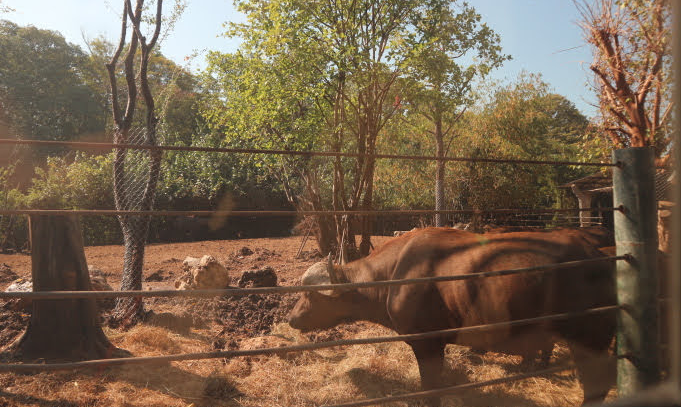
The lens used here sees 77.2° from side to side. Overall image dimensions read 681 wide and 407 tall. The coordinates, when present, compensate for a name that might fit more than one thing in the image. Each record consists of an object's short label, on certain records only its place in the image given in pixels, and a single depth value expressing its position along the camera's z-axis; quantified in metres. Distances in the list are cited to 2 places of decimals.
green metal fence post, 2.45
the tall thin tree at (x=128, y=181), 6.21
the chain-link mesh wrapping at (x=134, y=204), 6.22
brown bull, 3.10
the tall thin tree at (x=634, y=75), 7.25
